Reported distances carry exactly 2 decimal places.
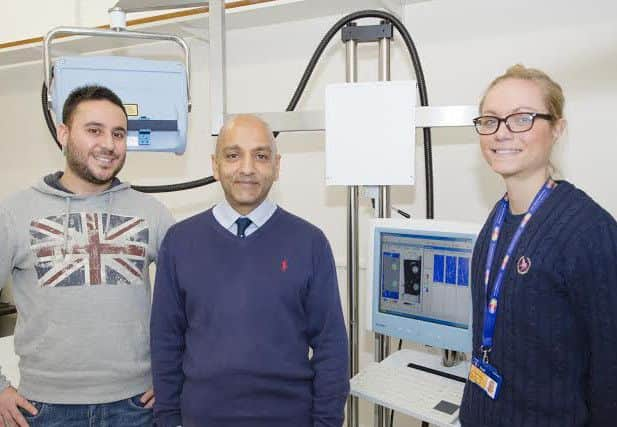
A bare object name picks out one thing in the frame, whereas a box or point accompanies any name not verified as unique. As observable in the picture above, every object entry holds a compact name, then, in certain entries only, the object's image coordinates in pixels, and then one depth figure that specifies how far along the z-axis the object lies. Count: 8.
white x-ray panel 1.65
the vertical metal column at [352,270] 1.87
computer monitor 1.53
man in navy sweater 1.29
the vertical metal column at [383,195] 1.80
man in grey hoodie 1.35
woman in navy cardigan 1.05
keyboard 1.42
